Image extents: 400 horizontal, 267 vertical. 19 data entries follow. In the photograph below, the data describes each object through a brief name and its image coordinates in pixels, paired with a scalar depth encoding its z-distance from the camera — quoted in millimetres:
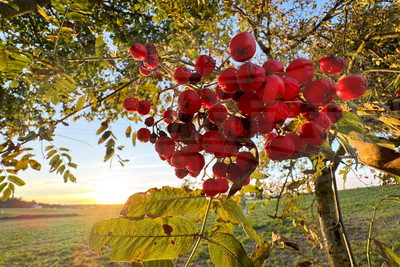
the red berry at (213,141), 92
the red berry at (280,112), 85
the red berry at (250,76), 78
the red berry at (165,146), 106
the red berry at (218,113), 91
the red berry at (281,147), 87
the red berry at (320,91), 81
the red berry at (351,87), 91
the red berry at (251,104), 81
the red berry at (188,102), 92
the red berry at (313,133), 84
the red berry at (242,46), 91
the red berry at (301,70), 85
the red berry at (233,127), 87
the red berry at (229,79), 86
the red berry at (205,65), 100
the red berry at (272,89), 76
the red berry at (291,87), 82
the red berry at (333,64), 93
